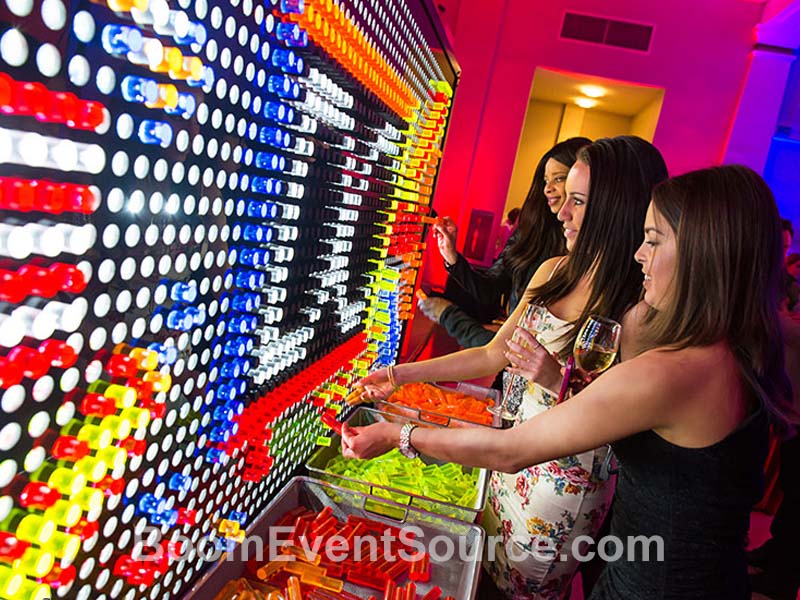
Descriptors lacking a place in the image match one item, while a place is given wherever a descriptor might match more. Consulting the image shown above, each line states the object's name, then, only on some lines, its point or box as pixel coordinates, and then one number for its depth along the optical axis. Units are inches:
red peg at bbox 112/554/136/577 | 43.6
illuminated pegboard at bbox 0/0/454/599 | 27.8
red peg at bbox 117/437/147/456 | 38.7
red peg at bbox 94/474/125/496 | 38.2
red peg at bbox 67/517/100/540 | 36.0
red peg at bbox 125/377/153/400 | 38.9
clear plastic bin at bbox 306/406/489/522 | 74.6
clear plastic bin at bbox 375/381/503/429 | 101.3
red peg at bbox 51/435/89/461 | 32.9
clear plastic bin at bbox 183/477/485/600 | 64.9
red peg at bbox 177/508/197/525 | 50.5
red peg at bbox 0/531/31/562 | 30.1
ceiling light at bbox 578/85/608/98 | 315.6
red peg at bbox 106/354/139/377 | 36.3
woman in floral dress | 76.2
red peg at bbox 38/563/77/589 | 34.2
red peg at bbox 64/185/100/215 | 27.4
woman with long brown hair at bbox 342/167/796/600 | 51.4
